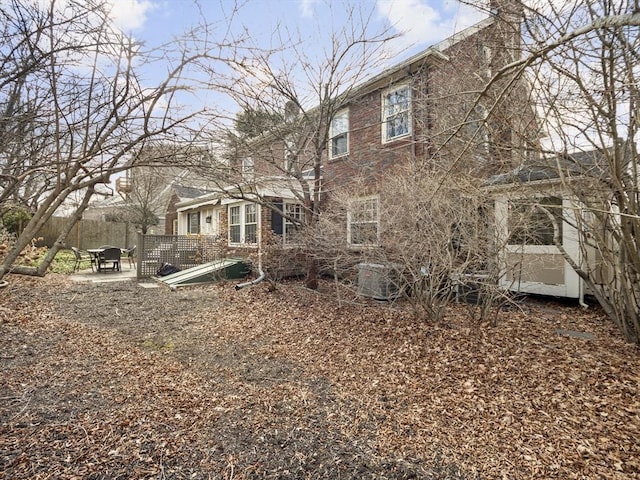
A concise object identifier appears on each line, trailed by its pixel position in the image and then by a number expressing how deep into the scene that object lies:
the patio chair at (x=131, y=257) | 14.52
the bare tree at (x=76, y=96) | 2.31
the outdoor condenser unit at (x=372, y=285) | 6.95
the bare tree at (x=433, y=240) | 4.86
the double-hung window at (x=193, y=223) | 16.63
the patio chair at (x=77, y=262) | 11.99
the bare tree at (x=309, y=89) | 7.36
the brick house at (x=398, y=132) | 5.33
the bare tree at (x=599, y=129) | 3.89
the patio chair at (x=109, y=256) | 11.70
